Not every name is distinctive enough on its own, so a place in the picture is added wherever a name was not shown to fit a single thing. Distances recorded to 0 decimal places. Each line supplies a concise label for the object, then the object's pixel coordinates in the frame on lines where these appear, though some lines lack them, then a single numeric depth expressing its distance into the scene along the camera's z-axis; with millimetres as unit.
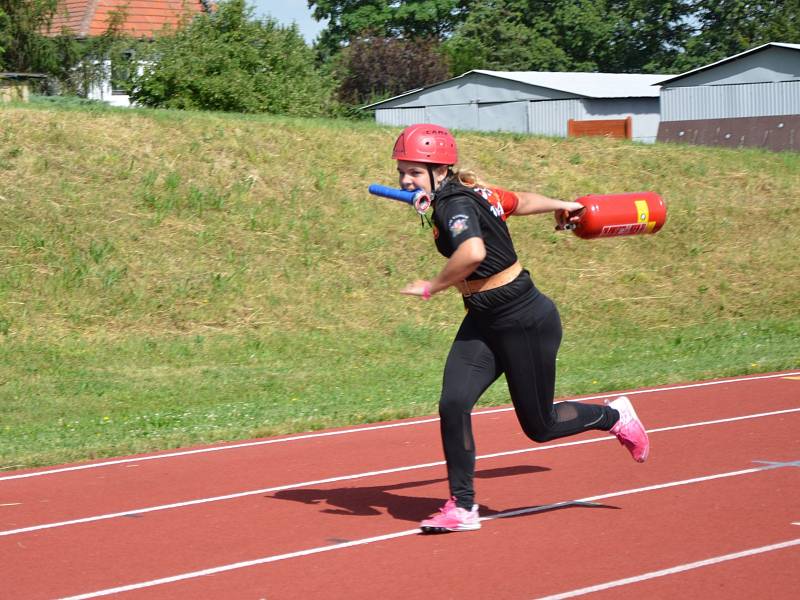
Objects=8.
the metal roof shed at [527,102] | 44281
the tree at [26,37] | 36969
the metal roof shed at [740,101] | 36188
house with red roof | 48925
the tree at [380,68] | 60438
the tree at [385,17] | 78562
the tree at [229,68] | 28828
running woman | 6504
